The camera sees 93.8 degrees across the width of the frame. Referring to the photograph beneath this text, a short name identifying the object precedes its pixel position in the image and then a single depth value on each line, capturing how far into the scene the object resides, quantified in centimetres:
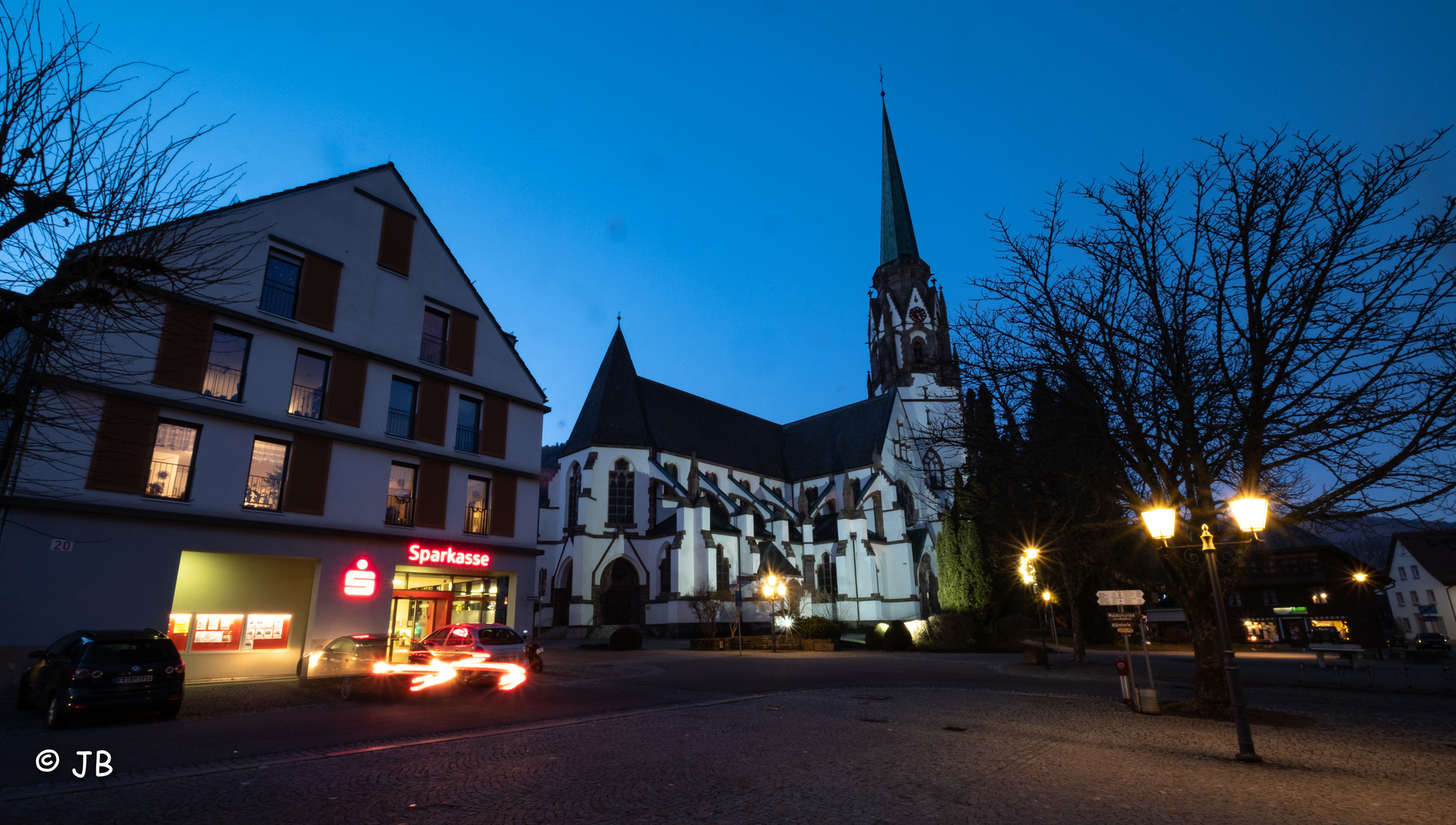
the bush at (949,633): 3066
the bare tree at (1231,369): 1003
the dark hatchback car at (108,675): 1033
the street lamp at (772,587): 3194
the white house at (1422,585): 4222
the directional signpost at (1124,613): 1220
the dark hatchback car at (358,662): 1430
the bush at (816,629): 3266
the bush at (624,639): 3016
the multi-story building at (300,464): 1488
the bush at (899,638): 3031
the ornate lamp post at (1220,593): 794
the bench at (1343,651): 1867
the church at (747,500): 3891
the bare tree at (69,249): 617
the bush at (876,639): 3141
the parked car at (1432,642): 3123
